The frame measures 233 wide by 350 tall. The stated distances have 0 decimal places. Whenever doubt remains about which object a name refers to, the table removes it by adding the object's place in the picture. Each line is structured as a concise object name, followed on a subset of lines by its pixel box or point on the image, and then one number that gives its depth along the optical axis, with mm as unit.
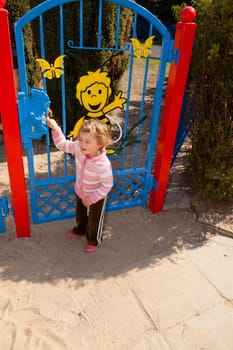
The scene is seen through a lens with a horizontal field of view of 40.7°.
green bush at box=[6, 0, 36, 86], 4535
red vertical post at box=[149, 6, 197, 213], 2572
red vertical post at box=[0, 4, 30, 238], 2135
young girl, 2379
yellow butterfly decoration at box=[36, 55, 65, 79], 2398
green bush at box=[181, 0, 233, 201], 2964
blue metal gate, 2383
